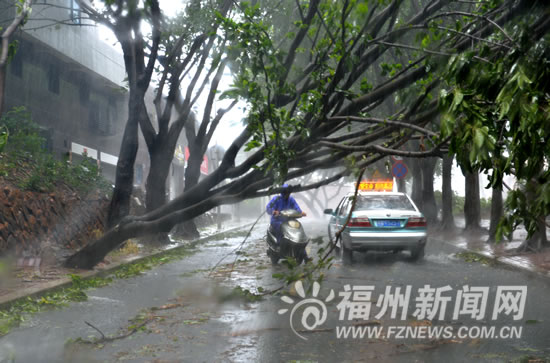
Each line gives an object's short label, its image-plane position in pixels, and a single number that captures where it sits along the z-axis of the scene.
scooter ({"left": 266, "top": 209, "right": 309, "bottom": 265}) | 11.70
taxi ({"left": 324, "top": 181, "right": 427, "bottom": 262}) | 13.27
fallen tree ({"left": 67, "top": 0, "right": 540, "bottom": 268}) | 7.52
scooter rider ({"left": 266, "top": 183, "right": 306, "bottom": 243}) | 12.21
